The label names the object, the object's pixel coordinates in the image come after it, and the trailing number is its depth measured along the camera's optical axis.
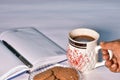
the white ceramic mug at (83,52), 0.93
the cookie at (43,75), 0.87
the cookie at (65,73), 0.87
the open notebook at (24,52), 0.94
